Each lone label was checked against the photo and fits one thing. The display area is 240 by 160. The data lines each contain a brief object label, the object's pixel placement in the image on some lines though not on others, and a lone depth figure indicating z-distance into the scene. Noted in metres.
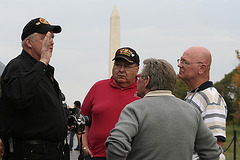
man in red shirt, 4.70
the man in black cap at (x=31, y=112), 3.52
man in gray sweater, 2.87
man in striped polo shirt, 3.72
